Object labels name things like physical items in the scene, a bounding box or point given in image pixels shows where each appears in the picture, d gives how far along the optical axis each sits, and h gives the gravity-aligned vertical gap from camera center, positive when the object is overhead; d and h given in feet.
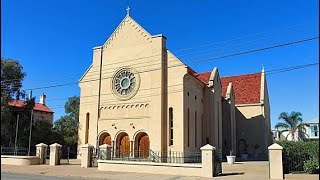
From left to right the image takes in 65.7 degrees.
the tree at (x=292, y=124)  156.30 -1.74
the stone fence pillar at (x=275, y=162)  45.69 -7.57
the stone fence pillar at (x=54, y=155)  74.38 -10.36
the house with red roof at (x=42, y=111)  166.18 +6.27
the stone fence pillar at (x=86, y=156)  68.82 -9.87
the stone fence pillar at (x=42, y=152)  78.90 -10.07
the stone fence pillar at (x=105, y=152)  64.99 -8.26
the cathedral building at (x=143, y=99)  79.05 +7.37
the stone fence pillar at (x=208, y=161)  49.77 -8.03
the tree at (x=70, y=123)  119.88 -1.51
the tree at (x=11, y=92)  93.26 +11.31
